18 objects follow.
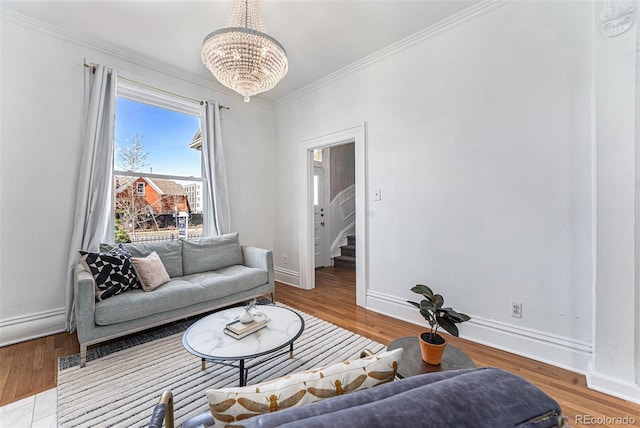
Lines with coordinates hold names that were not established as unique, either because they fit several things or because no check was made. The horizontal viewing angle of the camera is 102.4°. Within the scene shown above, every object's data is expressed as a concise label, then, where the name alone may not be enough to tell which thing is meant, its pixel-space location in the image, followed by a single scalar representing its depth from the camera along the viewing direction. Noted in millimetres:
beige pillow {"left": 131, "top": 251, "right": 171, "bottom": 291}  2439
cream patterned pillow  616
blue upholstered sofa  445
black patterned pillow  2203
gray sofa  2021
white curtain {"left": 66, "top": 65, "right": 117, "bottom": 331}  2572
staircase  5148
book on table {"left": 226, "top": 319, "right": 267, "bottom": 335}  1666
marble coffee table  1489
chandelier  1785
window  3025
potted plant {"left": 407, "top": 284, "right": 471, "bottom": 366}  1263
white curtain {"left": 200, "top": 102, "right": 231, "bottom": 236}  3553
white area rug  1509
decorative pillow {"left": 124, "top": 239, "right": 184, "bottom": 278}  2731
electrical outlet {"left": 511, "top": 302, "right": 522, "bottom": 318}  2127
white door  5254
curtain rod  2720
